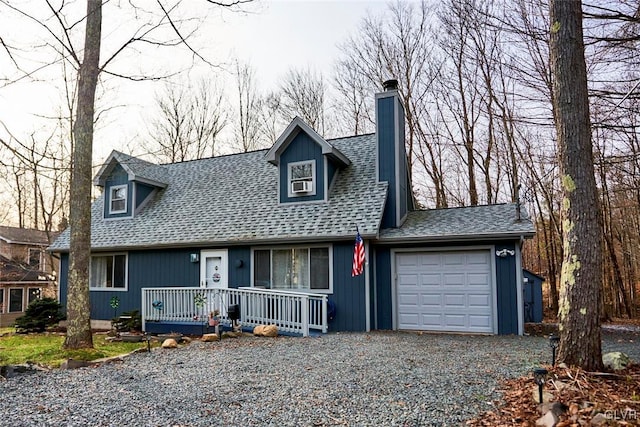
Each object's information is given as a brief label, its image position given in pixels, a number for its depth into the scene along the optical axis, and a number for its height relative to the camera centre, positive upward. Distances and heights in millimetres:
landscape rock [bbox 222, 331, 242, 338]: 8953 -1853
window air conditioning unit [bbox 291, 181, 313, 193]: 10977 +1511
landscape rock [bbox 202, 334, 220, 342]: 8555 -1830
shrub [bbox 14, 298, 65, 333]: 11727 -1892
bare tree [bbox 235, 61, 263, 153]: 22078 +7079
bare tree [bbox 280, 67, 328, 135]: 20703 +7329
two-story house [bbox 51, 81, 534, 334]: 9195 +155
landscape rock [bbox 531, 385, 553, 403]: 3707 -1361
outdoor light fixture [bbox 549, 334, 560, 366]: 4738 -1131
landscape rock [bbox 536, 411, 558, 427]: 3205 -1357
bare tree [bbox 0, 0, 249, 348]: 7289 +2063
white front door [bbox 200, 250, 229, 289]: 11047 -595
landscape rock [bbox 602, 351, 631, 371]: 4375 -1262
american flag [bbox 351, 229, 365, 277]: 8758 -266
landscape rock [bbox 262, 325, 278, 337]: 8812 -1767
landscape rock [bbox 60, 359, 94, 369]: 6031 -1645
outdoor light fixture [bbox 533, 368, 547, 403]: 3662 -1166
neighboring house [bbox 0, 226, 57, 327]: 20500 -1052
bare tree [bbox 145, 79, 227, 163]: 22594 +6537
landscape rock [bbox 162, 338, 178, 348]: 7906 -1790
